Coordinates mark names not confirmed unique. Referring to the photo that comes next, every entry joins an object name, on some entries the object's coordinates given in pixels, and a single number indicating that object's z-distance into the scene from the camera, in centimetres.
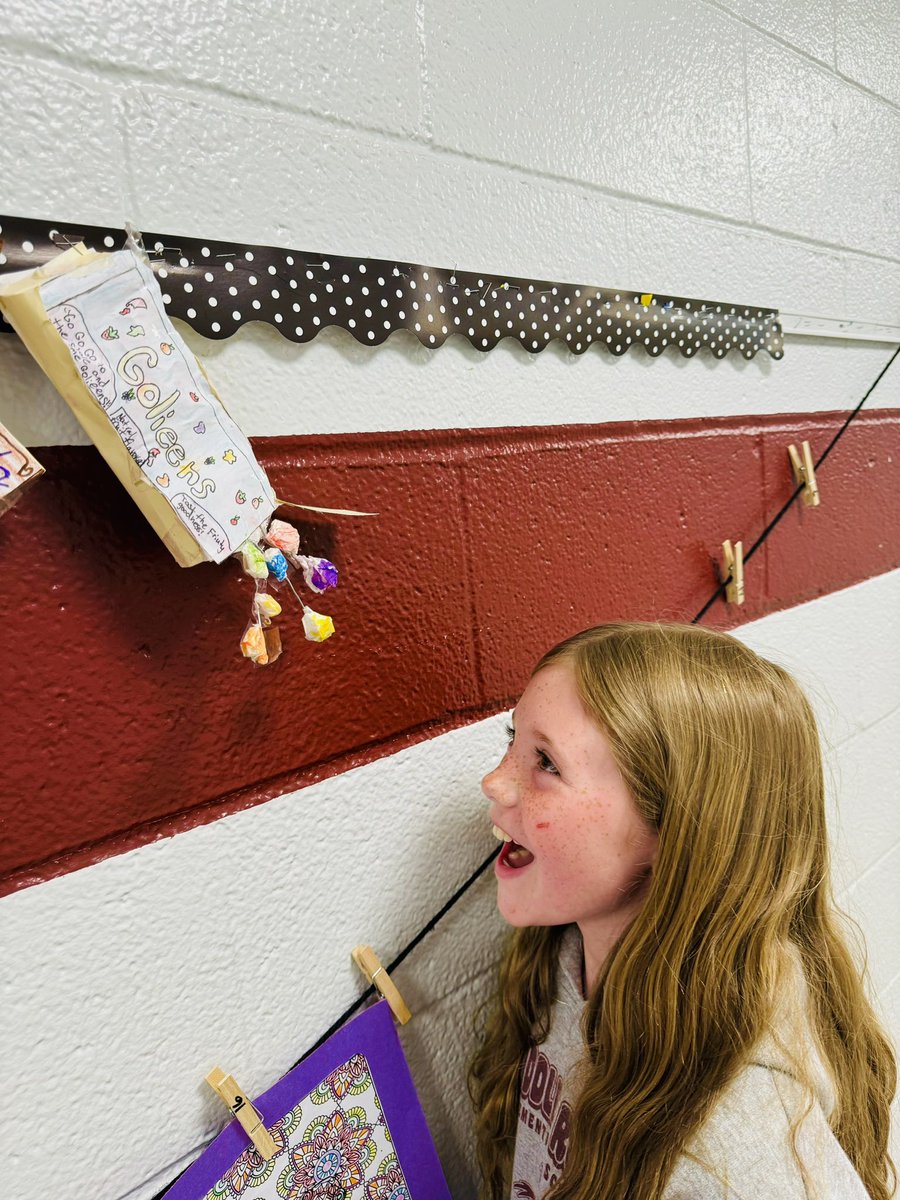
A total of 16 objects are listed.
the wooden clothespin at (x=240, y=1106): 68
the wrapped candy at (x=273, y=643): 65
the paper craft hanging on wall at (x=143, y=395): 51
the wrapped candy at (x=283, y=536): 63
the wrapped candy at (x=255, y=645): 61
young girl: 69
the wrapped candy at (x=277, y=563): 62
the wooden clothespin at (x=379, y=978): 79
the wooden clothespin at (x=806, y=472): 130
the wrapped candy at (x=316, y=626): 63
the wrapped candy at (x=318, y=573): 65
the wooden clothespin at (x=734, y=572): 118
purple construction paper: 67
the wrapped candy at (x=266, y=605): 62
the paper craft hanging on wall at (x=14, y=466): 50
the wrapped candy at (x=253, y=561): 61
